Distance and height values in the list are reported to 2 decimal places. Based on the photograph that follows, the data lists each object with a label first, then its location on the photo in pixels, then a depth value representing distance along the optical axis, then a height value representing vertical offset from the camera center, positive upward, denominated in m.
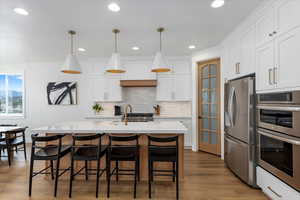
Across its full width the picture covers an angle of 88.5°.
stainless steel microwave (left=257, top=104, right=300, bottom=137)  1.64 -0.19
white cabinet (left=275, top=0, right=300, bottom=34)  1.66 +1.01
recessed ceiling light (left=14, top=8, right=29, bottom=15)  2.24 +1.36
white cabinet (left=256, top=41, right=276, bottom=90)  2.01 +0.49
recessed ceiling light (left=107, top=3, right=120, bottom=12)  2.15 +1.37
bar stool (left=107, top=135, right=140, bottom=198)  2.21 -0.75
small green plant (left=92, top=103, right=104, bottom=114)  4.71 -0.17
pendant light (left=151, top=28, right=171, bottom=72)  2.75 +0.69
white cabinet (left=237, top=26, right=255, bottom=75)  2.44 +0.84
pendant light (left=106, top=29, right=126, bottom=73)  2.82 +0.71
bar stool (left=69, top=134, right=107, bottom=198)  2.22 -0.76
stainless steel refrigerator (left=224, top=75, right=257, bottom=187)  2.35 -0.43
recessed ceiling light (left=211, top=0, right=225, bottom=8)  2.08 +1.37
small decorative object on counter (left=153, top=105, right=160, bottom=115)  4.77 -0.23
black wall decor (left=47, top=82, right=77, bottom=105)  5.01 +0.32
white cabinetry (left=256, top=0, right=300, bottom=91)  1.68 +0.69
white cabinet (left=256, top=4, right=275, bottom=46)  2.02 +1.05
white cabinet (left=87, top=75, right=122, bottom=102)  4.68 +0.41
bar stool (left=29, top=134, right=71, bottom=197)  2.22 -0.76
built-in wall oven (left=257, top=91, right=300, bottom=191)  1.64 -0.39
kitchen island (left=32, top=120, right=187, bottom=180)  2.37 -0.43
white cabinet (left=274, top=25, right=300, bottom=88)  1.66 +0.49
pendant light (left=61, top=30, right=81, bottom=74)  2.83 +0.69
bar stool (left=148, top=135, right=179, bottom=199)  2.13 -0.73
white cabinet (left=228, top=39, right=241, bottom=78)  2.88 +0.90
